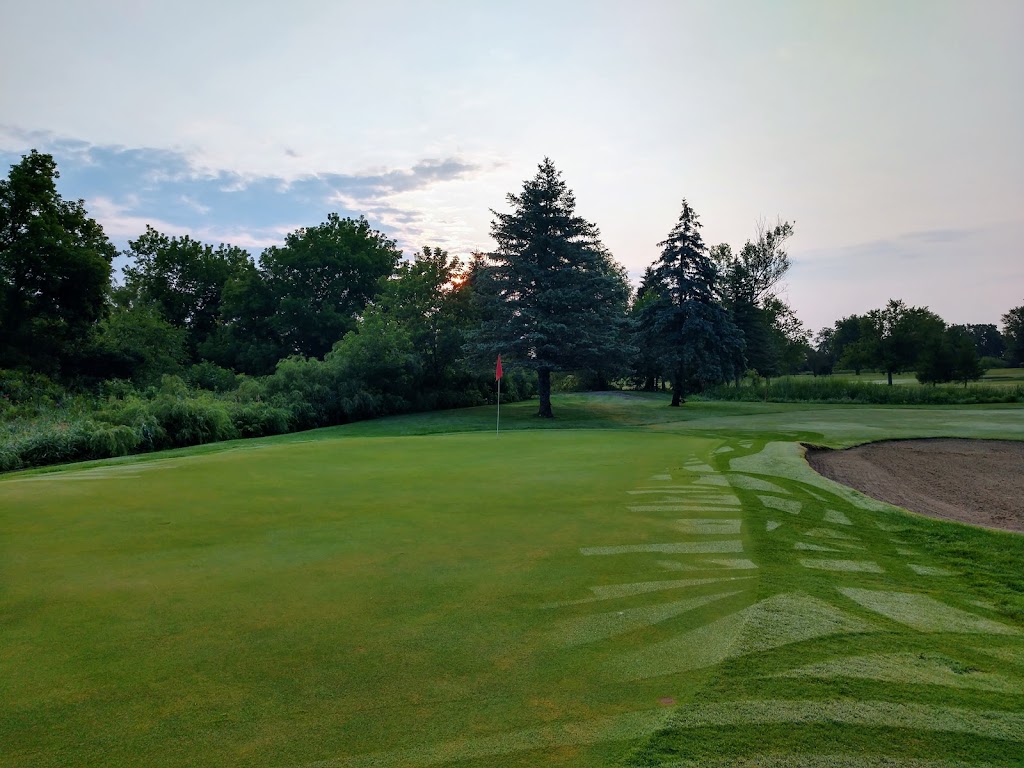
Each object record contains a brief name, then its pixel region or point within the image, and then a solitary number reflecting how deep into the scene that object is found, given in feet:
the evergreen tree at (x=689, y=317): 99.71
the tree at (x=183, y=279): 150.82
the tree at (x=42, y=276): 83.51
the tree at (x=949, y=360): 116.57
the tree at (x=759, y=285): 148.15
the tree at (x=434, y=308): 95.30
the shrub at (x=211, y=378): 99.66
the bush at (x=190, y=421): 53.72
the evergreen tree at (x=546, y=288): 82.12
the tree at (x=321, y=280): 143.74
